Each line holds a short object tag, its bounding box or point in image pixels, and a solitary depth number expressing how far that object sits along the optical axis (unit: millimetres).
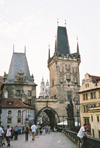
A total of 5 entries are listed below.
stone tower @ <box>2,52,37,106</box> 47156
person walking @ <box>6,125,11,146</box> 14114
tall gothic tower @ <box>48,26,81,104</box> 52562
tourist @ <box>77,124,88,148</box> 9648
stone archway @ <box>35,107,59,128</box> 48906
